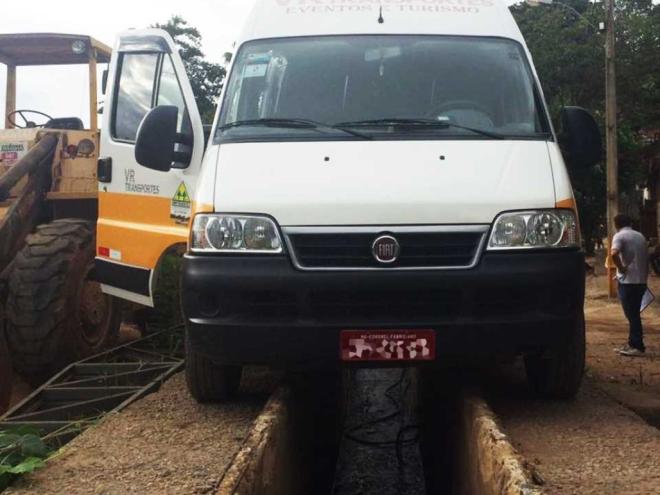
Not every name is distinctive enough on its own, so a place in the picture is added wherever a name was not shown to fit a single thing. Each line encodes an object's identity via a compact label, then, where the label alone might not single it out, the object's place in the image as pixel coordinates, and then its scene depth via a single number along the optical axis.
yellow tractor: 6.45
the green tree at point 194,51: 23.48
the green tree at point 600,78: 23.12
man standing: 9.68
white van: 4.05
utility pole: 17.58
